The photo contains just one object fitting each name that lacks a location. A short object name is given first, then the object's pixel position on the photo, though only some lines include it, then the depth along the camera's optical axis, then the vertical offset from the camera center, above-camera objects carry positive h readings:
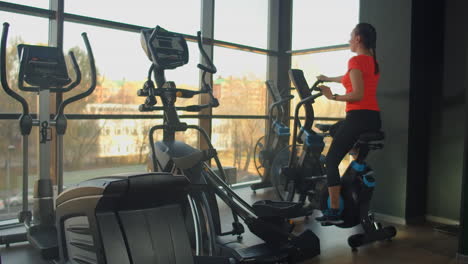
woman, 3.20 +0.13
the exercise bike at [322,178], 3.32 -0.51
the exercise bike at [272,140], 5.23 -0.26
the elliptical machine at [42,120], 3.01 -0.04
